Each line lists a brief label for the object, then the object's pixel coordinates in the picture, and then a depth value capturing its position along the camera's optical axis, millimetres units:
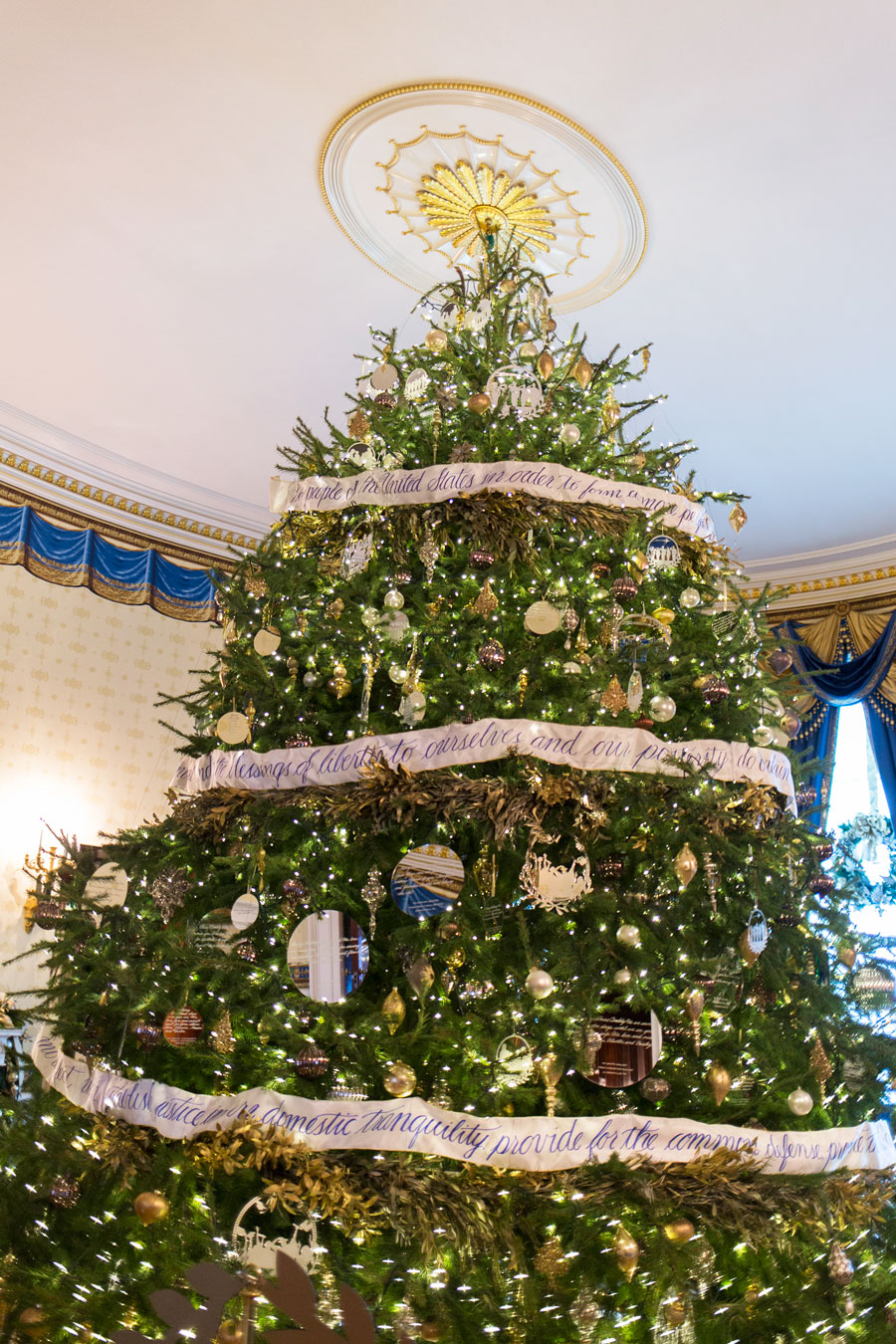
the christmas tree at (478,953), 1596
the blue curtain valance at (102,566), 5477
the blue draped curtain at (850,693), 6203
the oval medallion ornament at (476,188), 3428
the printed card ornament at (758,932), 1983
